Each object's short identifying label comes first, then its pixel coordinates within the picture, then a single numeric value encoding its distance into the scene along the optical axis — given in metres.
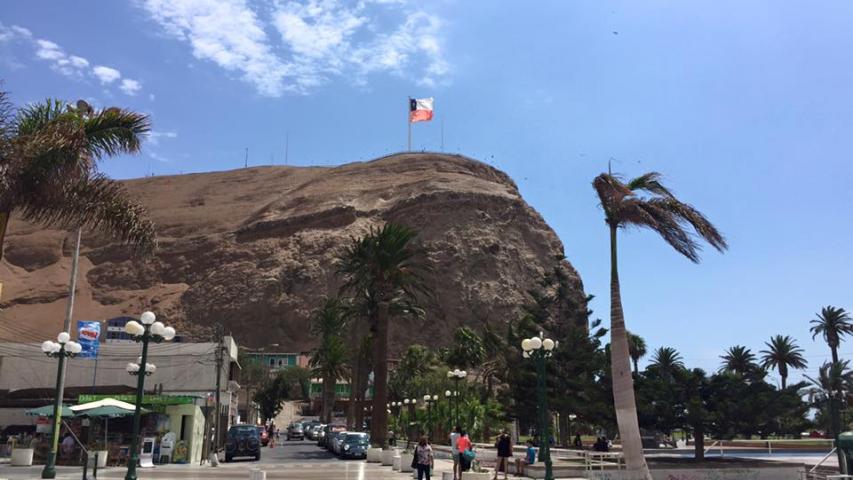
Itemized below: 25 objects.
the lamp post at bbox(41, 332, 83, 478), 20.34
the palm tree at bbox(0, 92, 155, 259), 12.60
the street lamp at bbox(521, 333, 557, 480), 16.42
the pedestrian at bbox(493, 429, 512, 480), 20.45
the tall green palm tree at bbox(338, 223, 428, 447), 31.58
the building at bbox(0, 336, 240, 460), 42.09
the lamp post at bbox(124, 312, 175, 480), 14.22
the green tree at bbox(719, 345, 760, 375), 60.53
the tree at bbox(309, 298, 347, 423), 64.88
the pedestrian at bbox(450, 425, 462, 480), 19.82
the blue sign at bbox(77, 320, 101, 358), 38.06
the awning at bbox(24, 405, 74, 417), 27.05
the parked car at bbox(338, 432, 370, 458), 33.97
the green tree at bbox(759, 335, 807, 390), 80.38
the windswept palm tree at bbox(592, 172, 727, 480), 15.77
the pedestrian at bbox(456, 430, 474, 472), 19.94
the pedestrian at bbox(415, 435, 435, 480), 18.75
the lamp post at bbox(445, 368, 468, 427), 29.39
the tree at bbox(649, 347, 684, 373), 50.88
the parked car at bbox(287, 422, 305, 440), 67.30
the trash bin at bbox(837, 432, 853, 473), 17.23
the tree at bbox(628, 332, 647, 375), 82.06
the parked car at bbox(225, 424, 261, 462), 34.06
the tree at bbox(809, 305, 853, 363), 76.12
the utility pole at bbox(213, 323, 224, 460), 33.63
